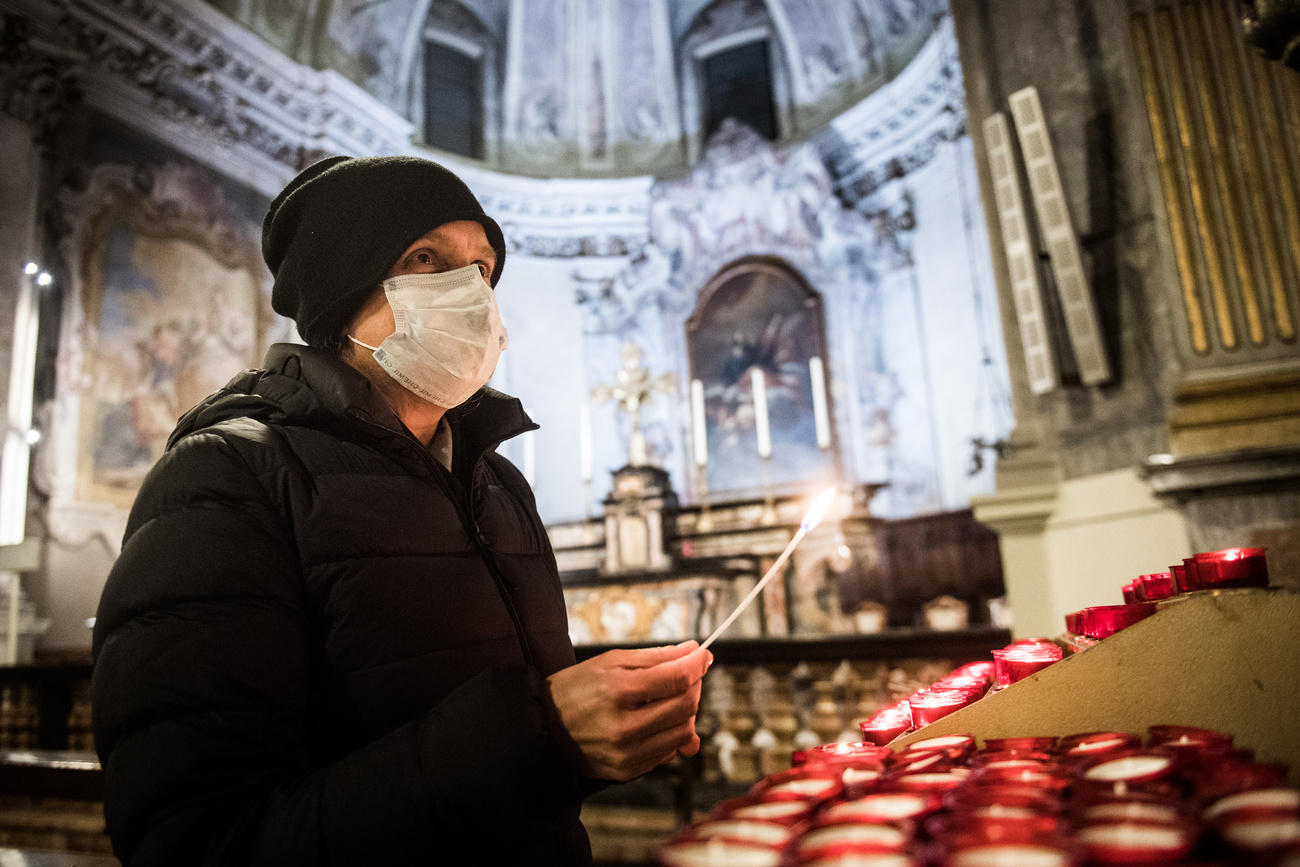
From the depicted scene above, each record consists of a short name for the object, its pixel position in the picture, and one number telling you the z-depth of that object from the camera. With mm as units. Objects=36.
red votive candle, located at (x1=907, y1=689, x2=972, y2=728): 1032
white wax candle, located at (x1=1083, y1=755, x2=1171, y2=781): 676
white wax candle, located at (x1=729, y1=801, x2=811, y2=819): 674
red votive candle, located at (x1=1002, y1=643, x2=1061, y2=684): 1037
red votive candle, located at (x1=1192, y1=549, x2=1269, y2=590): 1013
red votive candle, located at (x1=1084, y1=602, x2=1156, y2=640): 1029
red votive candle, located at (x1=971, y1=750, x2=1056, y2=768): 767
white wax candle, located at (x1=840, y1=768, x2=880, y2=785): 779
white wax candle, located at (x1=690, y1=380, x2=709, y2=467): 8605
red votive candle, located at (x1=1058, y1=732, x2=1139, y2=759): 788
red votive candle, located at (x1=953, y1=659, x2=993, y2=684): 1271
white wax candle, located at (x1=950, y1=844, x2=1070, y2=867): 498
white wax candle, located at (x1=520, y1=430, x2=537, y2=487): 10138
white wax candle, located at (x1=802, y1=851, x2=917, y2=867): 526
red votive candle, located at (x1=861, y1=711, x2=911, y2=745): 1056
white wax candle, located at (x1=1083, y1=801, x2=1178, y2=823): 558
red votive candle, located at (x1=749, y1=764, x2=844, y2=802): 726
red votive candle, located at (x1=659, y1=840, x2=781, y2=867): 560
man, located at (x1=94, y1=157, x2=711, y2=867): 914
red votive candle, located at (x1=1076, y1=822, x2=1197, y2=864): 488
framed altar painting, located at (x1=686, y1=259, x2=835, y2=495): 11156
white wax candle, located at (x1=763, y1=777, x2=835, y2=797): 736
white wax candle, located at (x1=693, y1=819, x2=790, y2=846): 612
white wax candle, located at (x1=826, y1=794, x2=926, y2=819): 636
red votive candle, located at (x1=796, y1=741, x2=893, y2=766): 888
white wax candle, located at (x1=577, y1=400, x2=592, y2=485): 8703
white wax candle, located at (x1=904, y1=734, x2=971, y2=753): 883
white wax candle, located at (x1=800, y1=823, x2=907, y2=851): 575
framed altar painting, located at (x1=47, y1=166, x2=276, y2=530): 7477
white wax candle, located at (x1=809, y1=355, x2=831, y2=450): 9780
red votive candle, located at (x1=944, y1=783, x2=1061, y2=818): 608
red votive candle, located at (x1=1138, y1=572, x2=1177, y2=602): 1254
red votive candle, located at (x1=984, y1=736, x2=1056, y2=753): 855
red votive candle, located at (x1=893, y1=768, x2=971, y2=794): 708
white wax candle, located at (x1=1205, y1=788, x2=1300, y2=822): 541
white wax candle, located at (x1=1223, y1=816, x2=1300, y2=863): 485
